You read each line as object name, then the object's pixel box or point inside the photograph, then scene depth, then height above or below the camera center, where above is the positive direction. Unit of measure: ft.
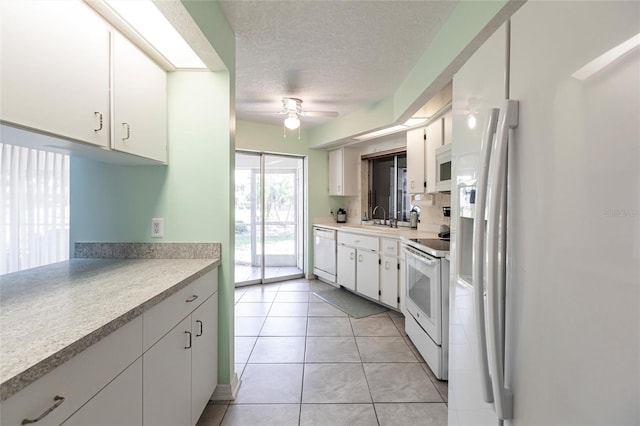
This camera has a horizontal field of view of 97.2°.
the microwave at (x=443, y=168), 8.37 +1.40
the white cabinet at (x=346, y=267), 12.58 -2.52
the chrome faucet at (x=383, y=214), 14.07 -0.06
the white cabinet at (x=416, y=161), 10.41 +1.99
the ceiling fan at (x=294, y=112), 10.38 +3.87
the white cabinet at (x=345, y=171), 14.97 +2.21
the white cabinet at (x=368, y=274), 11.32 -2.54
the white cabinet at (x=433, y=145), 9.40 +2.35
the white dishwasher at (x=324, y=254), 13.98 -2.14
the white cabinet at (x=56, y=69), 2.86 +1.67
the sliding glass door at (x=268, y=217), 14.97 -0.28
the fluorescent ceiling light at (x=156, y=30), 4.22 +3.08
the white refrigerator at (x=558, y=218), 1.54 -0.03
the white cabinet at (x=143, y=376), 2.16 -1.74
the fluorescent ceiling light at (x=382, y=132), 11.15 +3.47
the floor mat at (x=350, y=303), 11.03 -3.85
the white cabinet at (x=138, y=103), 4.37 +1.89
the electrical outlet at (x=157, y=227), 5.88 -0.33
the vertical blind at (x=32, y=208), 5.30 +0.06
